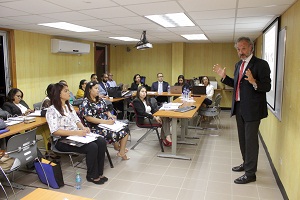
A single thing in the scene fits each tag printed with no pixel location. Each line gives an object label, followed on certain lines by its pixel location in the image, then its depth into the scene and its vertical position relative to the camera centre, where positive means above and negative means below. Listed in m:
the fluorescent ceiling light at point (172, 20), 4.00 +0.97
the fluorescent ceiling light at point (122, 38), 7.43 +1.12
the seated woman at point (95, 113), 3.80 -0.59
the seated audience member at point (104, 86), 6.93 -0.31
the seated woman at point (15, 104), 4.35 -0.53
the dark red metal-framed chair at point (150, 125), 4.50 -0.91
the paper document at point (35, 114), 4.01 -0.63
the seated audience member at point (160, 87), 7.56 -0.36
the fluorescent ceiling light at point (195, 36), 6.68 +1.10
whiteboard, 3.33 +0.05
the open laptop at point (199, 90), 6.63 -0.39
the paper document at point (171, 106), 4.62 -0.59
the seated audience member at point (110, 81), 8.13 -0.20
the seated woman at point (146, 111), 4.44 -0.66
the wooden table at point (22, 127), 3.04 -0.68
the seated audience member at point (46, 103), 4.27 -0.48
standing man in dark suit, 3.04 -0.29
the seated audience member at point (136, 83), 8.00 -0.25
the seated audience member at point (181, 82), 7.40 -0.20
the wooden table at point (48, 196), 1.78 -0.87
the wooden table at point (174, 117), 4.05 -0.68
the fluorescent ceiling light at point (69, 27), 4.82 +1.01
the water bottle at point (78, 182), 3.17 -1.37
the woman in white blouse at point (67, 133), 3.28 -0.76
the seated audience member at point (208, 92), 6.31 -0.45
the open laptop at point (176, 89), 7.12 -0.39
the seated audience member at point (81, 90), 6.61 -0.39
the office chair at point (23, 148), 2.72 -0.83
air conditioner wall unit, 6.51 +0.79
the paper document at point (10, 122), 3.40 -0.66
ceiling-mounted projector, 5.75 +0.72
